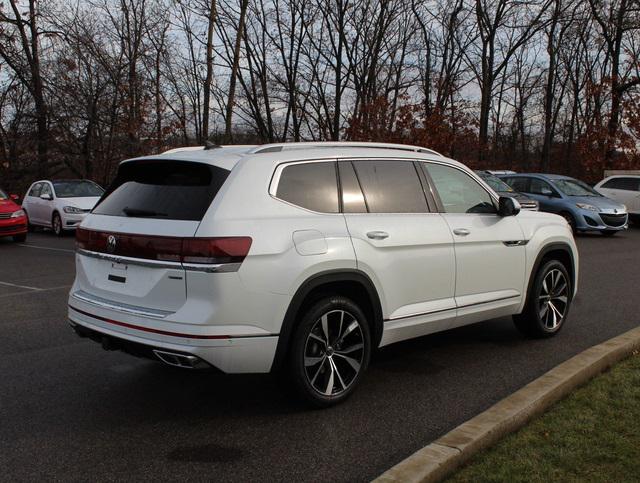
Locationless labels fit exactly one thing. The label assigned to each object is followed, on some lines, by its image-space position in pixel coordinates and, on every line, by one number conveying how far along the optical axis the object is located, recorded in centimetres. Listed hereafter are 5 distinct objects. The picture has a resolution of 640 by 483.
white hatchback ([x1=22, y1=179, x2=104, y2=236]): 1814
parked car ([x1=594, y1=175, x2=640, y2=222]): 2153
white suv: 385
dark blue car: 1755
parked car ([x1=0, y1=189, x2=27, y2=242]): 1588
